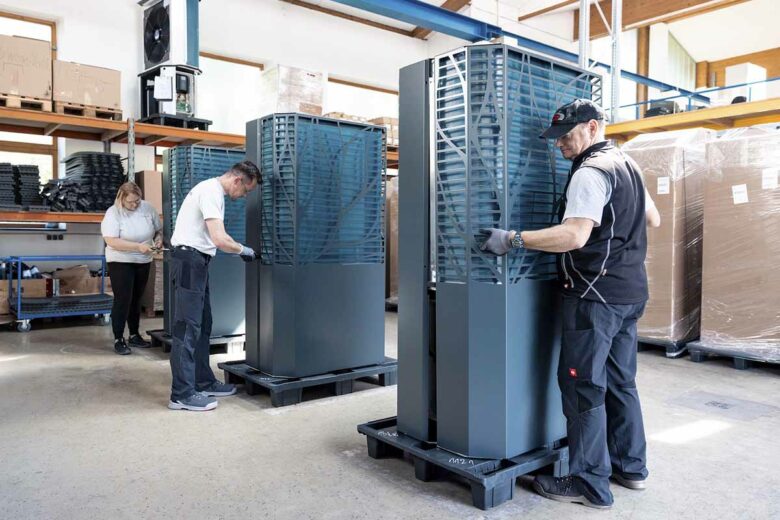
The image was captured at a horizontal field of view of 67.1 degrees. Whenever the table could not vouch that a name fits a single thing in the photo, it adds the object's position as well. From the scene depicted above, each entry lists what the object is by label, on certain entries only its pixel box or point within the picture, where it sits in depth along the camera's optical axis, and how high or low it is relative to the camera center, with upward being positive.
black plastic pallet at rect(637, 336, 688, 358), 5.46 -0.93
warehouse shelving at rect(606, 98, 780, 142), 6.28 +1.49
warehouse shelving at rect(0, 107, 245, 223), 6.59 +1.45
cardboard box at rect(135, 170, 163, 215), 7.84 +0.80
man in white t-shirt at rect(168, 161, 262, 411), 3.78 -0.11
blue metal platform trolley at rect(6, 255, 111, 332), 6.57 -0.78
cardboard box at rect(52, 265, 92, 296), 7.60 -0.48
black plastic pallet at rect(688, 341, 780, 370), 4.95 -0.94
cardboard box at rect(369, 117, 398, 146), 9.37 +1.92
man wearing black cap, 2.40 -0.09
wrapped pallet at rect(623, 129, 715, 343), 5.44 +0.17
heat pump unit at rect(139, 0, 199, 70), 7.65 +2.81
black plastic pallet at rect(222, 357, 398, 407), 3.96 -0.95
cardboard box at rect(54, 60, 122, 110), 6.80 +1.90
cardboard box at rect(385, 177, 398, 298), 8.73 +0.07
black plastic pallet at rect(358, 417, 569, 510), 2.47 -0.97
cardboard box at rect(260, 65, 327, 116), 8.40 +2.25
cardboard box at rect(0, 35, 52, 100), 6.39 +1.95
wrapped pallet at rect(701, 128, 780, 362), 4.89 +0.01
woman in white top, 5.40 -0.01
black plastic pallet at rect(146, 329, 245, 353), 5.50 -0.90
